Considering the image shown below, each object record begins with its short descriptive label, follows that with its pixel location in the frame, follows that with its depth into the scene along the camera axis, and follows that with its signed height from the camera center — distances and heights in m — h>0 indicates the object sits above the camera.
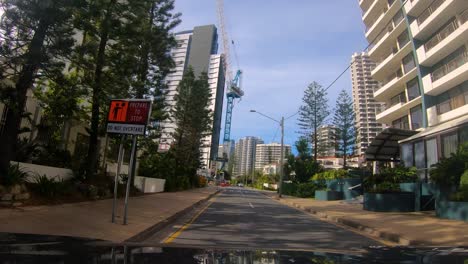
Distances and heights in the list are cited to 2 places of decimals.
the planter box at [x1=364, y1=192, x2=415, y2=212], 18.78 +0.25
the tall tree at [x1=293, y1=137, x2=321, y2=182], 49.97 +4.08
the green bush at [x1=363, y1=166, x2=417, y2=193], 20.16 +1.48
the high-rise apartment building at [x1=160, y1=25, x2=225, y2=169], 93.56 +33.29
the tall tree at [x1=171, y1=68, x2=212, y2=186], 45.16 +9.00
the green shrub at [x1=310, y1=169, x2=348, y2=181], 37.17 +2.73
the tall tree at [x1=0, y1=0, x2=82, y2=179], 11.41 +4.13
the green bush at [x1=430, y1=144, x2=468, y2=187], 15.46 +1.64
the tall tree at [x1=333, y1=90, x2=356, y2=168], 54.56 +10.14
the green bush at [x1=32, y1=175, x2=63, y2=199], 13.25 -0.10
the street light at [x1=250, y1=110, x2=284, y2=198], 38.65 +5.36
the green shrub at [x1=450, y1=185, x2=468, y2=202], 13.84 +0.58
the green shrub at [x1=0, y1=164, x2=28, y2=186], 11.28 +0.16
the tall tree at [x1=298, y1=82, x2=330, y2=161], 55.69 +12.43
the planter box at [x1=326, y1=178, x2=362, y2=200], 31.25 +1.46
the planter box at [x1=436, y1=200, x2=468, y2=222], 13.67 +0.04
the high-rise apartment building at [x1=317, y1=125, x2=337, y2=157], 55.43 +8.96
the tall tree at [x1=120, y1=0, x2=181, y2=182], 22.95 +8.06
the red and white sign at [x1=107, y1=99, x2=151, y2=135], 10.28 +1.89
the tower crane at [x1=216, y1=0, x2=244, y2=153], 125.56 +36.43
